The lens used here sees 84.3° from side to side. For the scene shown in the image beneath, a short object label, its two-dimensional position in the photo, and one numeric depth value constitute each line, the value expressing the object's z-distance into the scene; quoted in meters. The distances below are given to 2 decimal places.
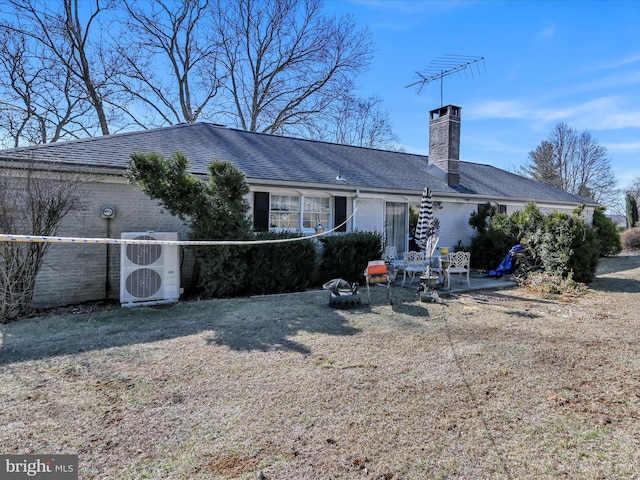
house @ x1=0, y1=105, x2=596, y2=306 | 7.71
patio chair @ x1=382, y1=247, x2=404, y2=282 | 8.88
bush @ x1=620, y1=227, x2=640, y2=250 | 19.27
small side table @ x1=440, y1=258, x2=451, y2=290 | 8.48
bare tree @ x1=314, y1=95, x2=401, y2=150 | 25.17
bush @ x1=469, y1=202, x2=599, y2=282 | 9.23
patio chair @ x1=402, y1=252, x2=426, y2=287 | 9.24
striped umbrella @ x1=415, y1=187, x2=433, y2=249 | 9.75
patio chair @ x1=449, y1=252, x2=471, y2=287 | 9.04
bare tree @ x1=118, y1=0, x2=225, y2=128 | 20.11
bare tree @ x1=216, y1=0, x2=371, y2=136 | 21.89
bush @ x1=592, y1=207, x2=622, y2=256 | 16.58
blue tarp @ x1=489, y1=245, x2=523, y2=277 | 10.88
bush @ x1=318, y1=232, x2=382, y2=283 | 9.18
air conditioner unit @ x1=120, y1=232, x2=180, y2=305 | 6.90
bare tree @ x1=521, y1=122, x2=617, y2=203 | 38.19
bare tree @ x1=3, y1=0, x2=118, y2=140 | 16.77
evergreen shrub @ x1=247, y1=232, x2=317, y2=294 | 7.98
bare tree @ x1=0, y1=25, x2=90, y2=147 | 16.47
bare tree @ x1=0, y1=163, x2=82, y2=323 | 6.02
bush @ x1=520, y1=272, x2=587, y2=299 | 8.32
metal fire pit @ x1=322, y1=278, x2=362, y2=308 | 6.86
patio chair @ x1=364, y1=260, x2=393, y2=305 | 6.86
